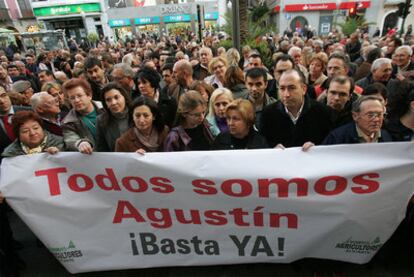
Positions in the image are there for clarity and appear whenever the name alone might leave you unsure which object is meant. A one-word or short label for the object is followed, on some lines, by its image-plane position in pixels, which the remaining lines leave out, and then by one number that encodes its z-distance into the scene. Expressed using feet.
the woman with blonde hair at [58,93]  12.62
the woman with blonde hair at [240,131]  8.03
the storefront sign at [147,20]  123.54
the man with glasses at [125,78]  14.02
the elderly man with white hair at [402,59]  15.65
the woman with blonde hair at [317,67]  14.44
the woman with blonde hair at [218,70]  15.25
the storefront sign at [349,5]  90.47
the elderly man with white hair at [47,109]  10.32
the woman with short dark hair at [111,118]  9.61
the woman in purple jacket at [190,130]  8.62
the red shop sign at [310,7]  95.71
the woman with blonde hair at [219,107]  9.73
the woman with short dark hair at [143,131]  8.57
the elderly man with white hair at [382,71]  12.90
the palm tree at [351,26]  54.90
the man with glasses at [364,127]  7.38
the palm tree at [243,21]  34.16
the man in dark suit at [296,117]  8.73
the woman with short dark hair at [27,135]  8.23
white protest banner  7.12
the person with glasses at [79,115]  9.59
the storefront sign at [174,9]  119.24
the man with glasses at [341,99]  9.47
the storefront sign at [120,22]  124.98
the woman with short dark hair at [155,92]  11.44
